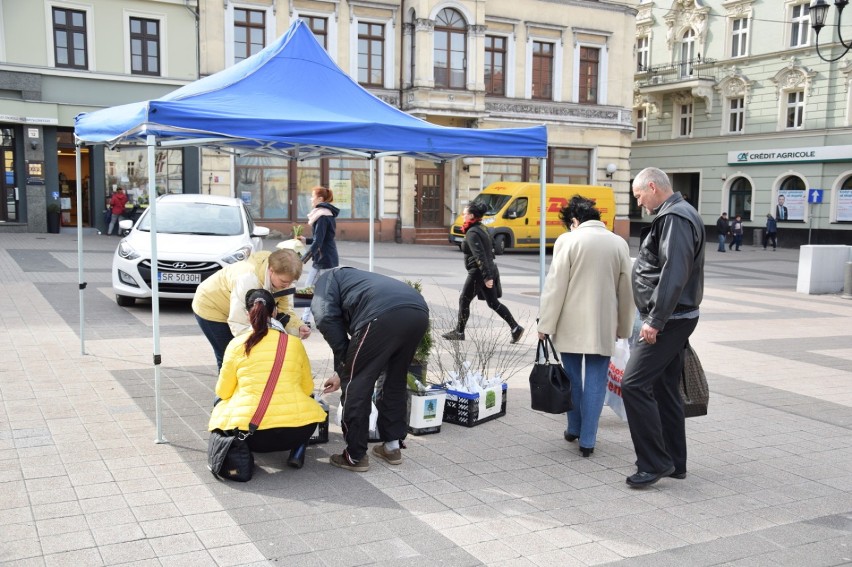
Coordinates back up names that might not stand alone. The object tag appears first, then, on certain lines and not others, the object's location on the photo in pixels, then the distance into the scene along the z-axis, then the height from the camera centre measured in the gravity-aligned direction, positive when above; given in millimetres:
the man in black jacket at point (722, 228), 30884 -953
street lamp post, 13617 +3250
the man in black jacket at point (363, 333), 4797 -809
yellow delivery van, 26125 -350
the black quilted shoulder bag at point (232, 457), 4844 -1570
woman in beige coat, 5445 -709
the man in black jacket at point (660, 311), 4715 -645
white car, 11016 -742
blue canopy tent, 5863 +592
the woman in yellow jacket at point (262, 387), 4871 -1165
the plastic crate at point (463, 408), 6215 -1614
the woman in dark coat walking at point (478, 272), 9641 -887
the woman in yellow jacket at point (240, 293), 5090 -669
